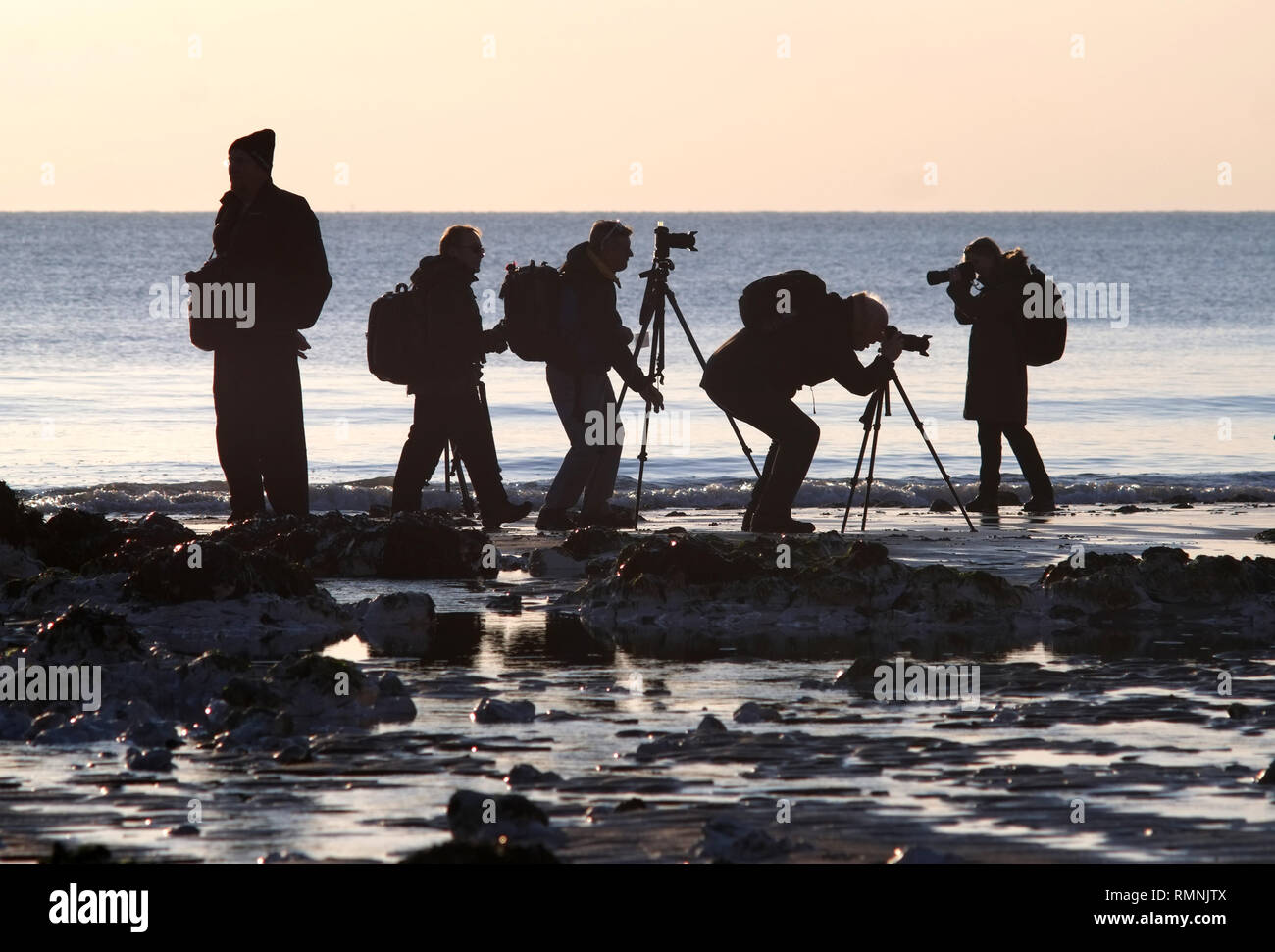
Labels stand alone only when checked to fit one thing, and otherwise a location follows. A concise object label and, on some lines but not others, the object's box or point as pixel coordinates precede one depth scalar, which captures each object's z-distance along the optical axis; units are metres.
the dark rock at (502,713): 12.52
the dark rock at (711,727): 12.05
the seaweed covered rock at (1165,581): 17.53
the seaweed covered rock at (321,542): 20.69
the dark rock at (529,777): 10.78
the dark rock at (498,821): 9.63
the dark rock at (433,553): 20.78
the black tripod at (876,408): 23.98
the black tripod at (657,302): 24.95
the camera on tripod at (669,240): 24.95
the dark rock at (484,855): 9.05
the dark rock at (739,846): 9.34
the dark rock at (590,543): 21.47
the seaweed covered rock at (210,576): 16.87
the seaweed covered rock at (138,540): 18.41
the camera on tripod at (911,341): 23.69
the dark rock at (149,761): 11.13
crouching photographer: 23.00
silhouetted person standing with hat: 20.86
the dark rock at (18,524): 20.84
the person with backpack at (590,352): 24.34
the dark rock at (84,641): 14.19
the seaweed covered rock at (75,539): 20.80
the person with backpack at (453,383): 24.11
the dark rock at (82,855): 9.04
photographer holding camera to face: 27.62
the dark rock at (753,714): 12.49
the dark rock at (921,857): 9.09
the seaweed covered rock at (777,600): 16.41
